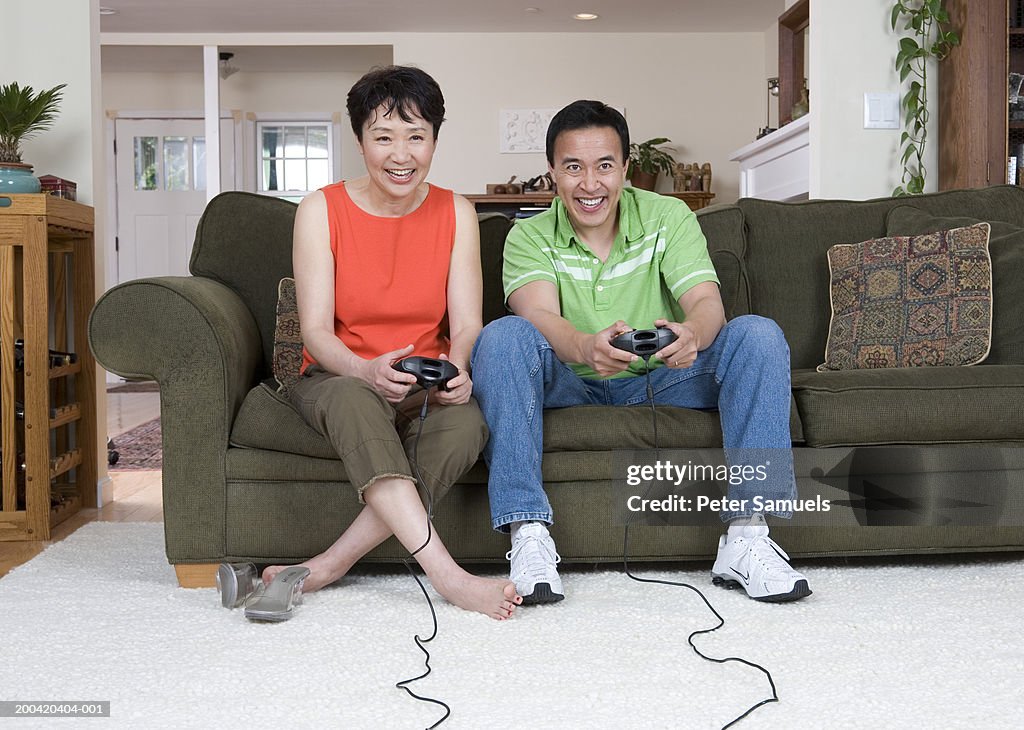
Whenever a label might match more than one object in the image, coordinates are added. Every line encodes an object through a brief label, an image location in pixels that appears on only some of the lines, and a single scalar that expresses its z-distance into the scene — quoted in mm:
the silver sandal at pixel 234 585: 1933
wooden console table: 6676
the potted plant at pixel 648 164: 6906
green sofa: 2094
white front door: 8211
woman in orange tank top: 1875
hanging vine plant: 3633
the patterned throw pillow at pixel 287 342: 2414
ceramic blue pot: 2836
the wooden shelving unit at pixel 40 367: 2764
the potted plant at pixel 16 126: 2844
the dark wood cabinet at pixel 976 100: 3668
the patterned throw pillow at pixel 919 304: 2502
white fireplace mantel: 4406
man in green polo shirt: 1979
